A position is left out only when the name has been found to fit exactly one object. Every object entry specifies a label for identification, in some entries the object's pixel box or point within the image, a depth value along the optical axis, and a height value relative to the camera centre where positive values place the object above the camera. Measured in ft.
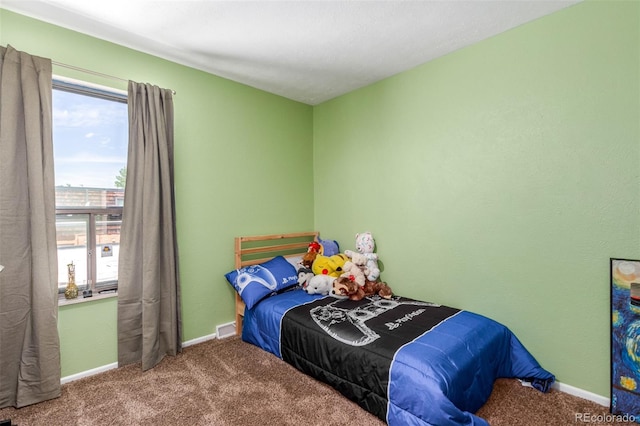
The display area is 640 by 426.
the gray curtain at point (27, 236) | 6.04 -0.45
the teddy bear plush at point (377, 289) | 9.02 -2.44
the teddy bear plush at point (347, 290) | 8.68 -2.33
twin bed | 5.25 -2.90
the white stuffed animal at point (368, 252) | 9.58 -1.46
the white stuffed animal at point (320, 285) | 9.14 -2.29
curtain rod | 6.68 +3.24
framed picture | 5.66 -2.53
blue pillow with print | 8.82 -2.11
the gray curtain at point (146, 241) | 7.56 -0.74
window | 7.13 +0.84
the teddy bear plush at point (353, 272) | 9.08 -1.96
